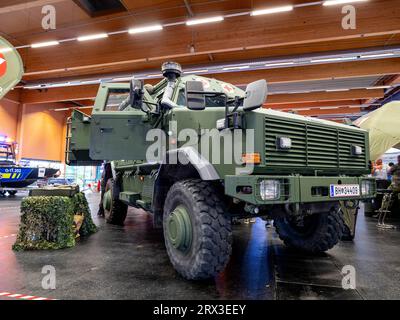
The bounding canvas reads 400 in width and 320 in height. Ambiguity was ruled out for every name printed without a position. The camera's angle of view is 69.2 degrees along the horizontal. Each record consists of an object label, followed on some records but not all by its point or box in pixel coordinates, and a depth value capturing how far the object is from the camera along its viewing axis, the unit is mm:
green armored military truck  2635
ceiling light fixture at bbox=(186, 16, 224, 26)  7429
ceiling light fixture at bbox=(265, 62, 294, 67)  9283
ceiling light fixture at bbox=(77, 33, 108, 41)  8513
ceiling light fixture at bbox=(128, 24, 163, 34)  7803
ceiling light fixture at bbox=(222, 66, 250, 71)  9766
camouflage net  4031
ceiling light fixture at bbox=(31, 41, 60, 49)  9156
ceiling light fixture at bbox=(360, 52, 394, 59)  8375
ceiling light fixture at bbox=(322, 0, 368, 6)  6547
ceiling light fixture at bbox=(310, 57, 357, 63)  8609
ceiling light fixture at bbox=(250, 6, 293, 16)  6932
